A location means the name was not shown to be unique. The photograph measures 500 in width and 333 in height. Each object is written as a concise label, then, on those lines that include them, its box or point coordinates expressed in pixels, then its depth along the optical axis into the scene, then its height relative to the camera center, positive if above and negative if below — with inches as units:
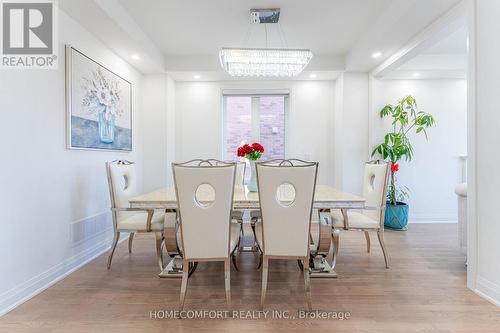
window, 190.2 +29.3
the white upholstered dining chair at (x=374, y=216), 100.5 -20.0
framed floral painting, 101.7 +25.4
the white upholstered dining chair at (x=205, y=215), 69.2 -13.1
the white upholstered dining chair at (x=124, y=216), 99.7 -19.8
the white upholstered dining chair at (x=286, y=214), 69.9 -12.9
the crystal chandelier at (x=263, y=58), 109.7 +43.1
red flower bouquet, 103.1 +5.0
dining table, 82.8 -14.2
